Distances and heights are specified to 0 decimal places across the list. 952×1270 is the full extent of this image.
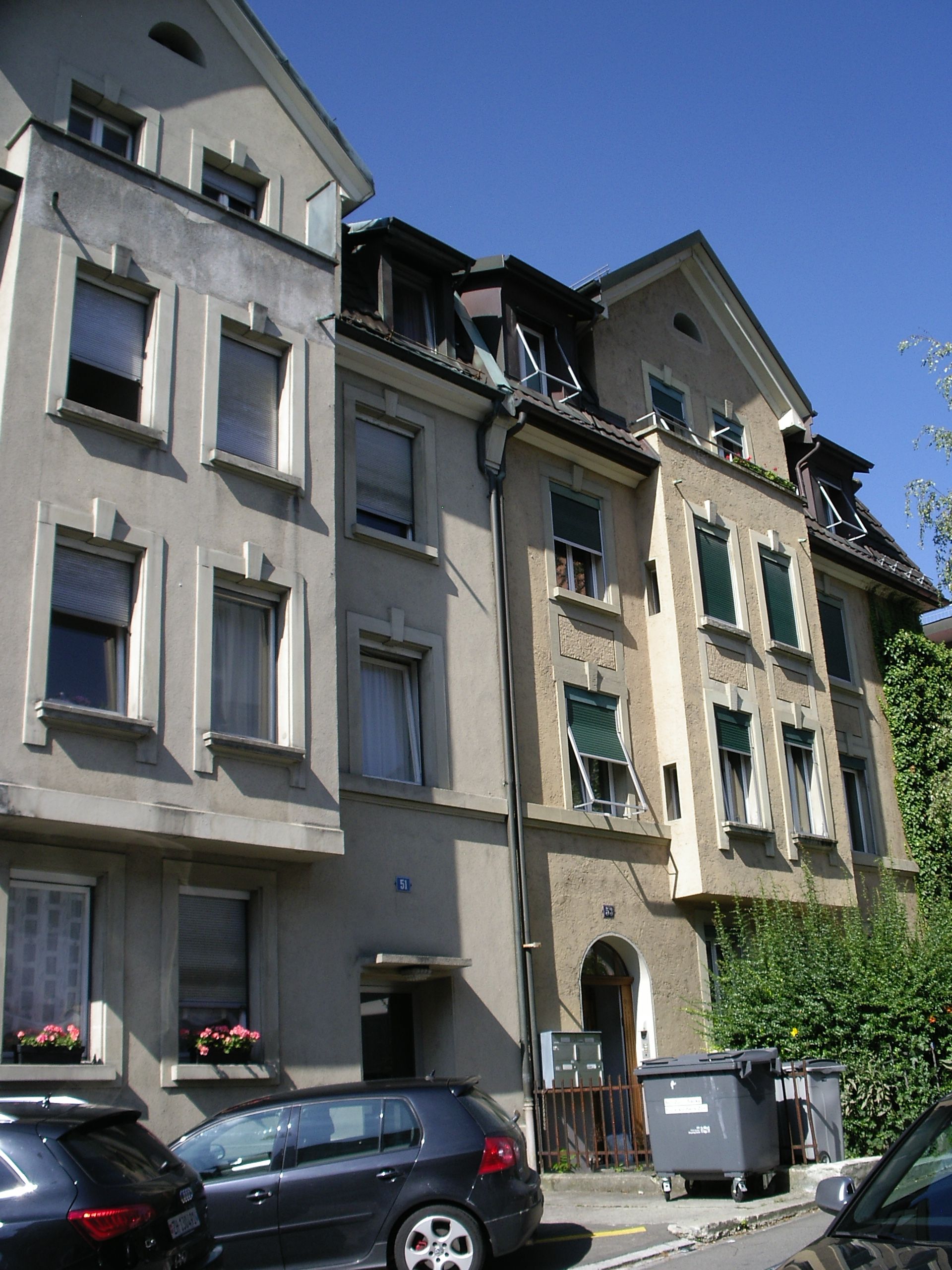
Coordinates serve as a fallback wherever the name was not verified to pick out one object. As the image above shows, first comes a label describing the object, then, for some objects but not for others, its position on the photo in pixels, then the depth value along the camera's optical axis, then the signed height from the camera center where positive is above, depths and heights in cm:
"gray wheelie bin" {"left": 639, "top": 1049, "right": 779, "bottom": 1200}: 1209 -46
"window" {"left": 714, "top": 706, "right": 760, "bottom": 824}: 1942 +441
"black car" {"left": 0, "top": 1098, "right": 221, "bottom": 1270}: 598 -47
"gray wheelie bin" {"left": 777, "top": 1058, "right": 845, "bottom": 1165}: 1316 -52
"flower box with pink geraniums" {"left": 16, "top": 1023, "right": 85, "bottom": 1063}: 1114 +45
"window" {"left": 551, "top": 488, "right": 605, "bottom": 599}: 1902 +760
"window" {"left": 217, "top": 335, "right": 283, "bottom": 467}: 1460 +763
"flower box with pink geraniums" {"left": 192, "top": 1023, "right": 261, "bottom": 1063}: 1232 +43
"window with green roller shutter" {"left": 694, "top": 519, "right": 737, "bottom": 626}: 2023 +758
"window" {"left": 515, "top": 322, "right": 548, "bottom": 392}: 1988 +1058
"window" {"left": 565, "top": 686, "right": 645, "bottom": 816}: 1775 +424
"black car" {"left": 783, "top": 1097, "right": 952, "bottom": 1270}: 501 -62
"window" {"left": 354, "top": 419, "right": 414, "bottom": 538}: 1664 +763
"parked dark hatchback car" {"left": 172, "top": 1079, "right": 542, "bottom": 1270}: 891 -65
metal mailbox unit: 1514 +16
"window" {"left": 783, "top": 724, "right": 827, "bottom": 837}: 2069 +440
